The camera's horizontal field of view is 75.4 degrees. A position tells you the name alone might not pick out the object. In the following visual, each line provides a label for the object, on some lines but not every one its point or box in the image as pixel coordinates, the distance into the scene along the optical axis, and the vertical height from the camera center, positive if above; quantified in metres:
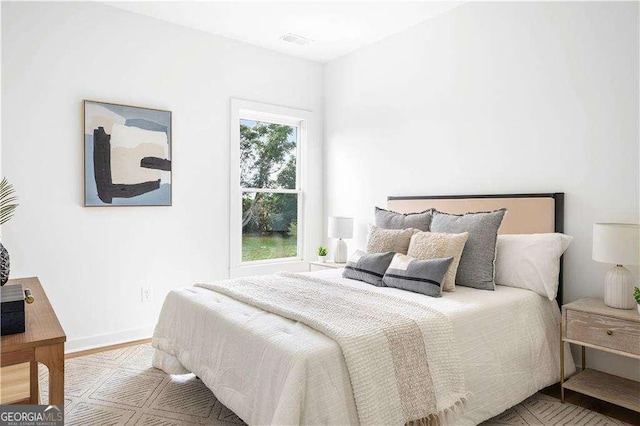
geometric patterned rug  2.22 -1.15
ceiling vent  3.92 +1.60
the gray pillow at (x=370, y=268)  2.74 -0.43
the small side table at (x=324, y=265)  3.79 -0.56
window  4.12 +0.24
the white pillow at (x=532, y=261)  2.52 -0.35
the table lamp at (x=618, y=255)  2.19 -0.27
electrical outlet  3.57 -0.77
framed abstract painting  3.27 +0.41
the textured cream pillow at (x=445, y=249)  2.55 -0.28
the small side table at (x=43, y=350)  1.43 -0.51
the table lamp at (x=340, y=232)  3.98 -0.26
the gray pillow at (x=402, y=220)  3.07 -0.11
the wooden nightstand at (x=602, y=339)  2.12 -0.72
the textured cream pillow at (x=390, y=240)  2.88 -0.25
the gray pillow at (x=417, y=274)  2.43 -0.42
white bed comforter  1.58 -0.70
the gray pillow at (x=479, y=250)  2.59 -0.29
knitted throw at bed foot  1.65 -0.63
